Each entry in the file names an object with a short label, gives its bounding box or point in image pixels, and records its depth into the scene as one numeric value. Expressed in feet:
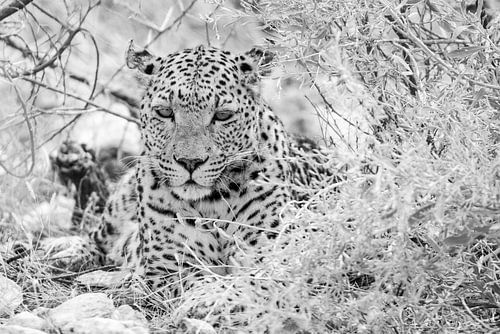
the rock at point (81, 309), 36.86
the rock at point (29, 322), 36.17
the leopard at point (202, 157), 43.91
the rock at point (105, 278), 46.38
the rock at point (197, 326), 35.32
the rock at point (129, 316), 37.49
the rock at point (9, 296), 40.04
